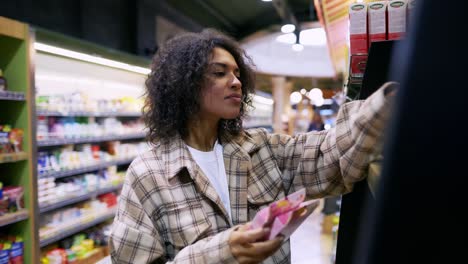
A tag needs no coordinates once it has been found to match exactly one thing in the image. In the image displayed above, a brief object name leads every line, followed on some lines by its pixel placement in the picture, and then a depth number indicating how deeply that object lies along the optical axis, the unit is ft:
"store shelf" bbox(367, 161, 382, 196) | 2.61
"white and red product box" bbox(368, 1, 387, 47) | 3.52
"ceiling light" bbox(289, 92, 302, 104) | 37.99
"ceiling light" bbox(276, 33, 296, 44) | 31.76
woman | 3.35
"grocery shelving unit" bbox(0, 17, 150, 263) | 9.61
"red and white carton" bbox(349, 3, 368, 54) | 3.59
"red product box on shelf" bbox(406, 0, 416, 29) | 3.32
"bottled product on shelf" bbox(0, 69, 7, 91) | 9.39
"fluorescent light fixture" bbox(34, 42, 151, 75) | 11.22
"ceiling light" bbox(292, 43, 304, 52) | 30.82
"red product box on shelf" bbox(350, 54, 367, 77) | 3.72
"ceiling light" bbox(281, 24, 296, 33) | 24.29
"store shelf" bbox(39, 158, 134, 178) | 11.37
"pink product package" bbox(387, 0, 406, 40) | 3.42
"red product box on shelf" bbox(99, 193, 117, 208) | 14.69
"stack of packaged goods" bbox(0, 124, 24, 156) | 9.31
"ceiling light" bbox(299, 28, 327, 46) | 41.08
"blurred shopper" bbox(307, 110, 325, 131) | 23.46
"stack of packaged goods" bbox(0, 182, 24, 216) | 9.36
